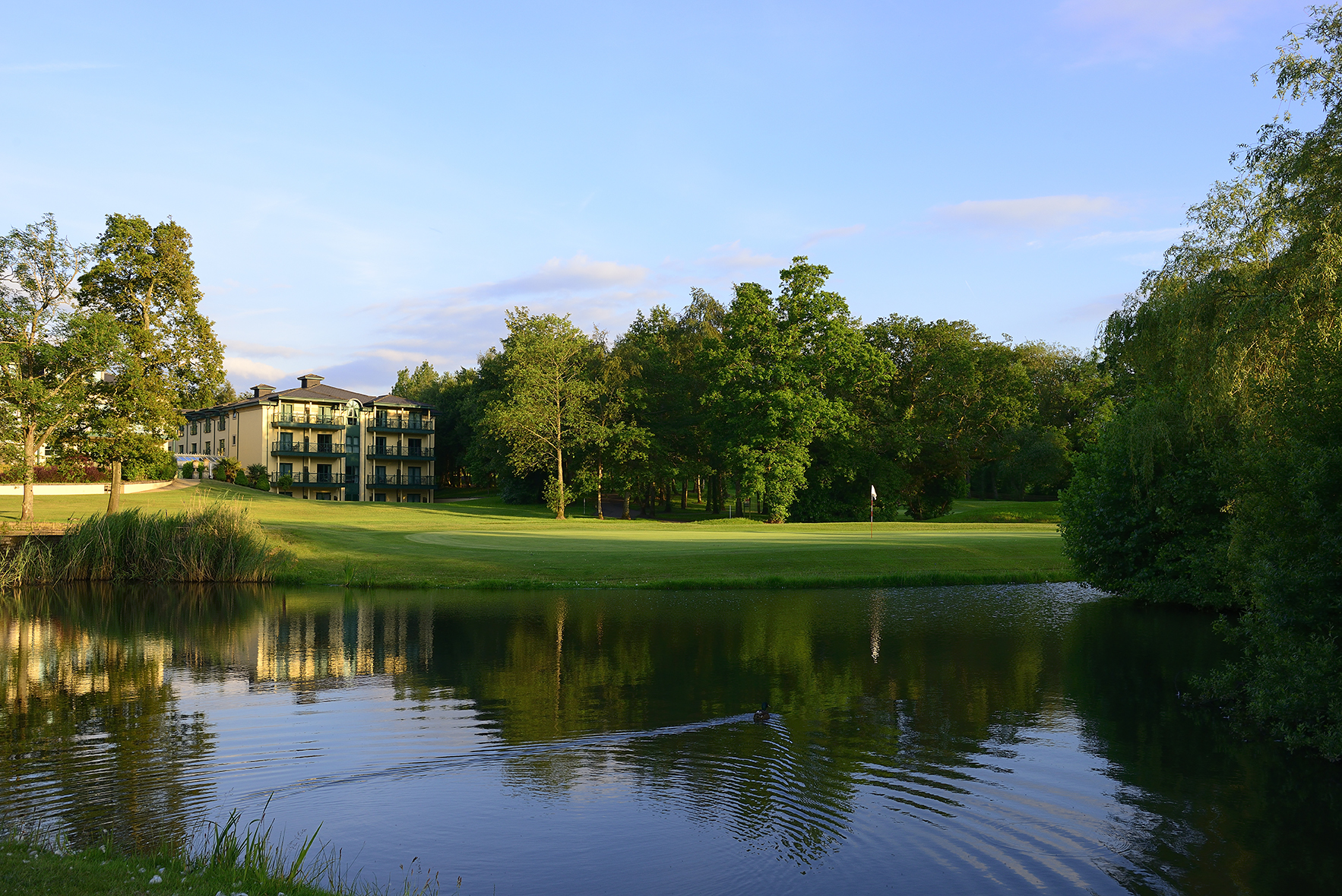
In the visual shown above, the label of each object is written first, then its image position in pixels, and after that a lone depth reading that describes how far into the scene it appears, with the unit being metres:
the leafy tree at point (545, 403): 64.19
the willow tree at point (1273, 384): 11.58
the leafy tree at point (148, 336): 49.69
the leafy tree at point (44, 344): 44.72
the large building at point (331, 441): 82.38
